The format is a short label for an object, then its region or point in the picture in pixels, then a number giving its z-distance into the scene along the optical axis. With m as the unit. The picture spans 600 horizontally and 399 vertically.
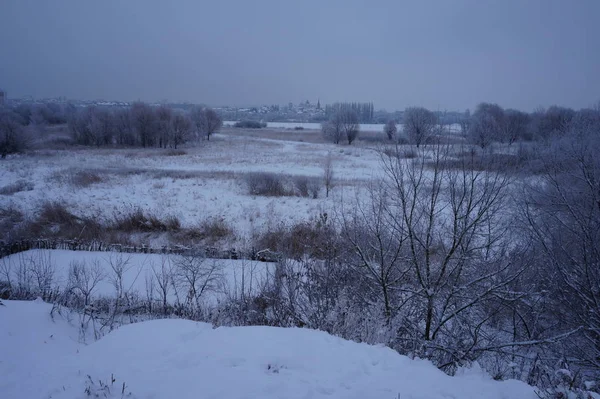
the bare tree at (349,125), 53.38
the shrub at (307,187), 19.70
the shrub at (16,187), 18.73
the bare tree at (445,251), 5.91
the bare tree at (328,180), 19.92
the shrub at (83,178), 20.80
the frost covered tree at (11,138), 32.03
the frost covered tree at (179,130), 46.47
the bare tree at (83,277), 8.15
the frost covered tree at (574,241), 6.92
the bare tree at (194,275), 8.84
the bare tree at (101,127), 45.59
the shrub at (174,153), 37.12
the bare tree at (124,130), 47.09
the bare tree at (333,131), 54.67
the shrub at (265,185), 20.11
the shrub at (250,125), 91.41
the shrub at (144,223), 15.43
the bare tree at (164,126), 45.97
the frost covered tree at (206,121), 56.47
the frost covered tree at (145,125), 46.34
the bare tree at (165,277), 8.09
